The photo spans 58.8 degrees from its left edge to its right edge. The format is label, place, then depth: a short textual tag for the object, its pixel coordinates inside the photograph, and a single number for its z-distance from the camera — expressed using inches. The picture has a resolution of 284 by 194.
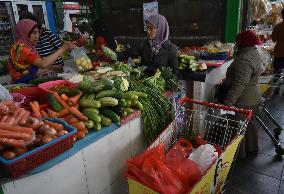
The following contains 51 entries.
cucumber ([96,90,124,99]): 89.4
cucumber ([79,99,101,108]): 85.0
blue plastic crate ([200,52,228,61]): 176.5
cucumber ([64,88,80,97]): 90.9
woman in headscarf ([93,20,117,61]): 241.2
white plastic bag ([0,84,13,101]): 78.7
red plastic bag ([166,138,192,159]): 86.6
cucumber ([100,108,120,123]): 86.4
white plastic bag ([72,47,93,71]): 142.3
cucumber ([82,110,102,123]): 82.4
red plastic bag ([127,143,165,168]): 73.9
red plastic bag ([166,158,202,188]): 73.3
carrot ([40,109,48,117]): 81.6
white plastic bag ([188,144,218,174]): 80.4
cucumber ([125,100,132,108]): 93.9
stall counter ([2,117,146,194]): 67.0
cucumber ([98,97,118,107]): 86.1
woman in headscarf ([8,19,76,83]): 123.5
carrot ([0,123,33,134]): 62.6
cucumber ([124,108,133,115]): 92.7
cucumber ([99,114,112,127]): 84.9
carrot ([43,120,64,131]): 68.7
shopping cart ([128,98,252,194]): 72.0
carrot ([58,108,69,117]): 83.5
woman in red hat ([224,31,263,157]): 131.6
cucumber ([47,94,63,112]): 85.1
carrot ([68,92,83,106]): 87.0
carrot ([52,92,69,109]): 85.9
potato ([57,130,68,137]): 66.8
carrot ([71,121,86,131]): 78.8
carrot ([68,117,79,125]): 80.7
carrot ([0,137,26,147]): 59.2
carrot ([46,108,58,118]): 81.9
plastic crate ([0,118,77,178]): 58.2
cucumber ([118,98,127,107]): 90.6
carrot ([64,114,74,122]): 82.4
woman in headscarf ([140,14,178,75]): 139.0
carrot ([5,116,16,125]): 65.6
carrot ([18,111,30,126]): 67.5
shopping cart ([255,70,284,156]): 136.1
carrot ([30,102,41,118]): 79.3
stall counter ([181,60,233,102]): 148.9
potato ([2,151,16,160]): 58.2
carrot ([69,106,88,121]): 82.0
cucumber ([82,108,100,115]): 84.3
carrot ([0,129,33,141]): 60.5
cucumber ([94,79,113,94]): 91.5
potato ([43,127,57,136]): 65.0
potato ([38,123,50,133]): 66.2
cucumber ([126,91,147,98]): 100.6
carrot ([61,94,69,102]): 88.4
